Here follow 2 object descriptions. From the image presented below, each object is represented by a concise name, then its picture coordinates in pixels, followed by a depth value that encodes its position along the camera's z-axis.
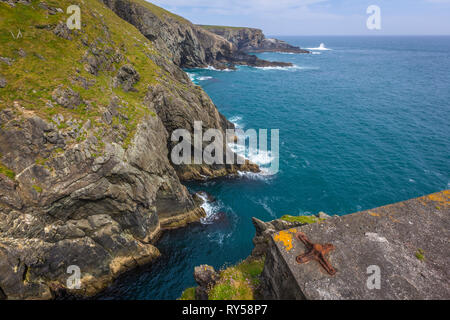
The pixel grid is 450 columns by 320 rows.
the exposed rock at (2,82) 22.18
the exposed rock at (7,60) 23.85
